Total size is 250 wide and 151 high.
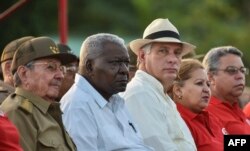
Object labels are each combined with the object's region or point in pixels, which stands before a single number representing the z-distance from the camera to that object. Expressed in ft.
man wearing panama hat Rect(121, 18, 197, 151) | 42.53
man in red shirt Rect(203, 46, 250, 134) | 50.62
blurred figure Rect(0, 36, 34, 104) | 44.57
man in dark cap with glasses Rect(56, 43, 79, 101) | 46.18
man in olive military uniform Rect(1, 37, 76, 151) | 38.44
